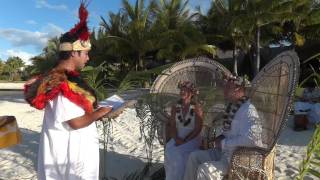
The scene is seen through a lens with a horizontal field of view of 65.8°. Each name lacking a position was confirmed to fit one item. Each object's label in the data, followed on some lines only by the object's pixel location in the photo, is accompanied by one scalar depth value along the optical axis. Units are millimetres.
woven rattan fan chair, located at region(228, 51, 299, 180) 1870
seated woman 2313
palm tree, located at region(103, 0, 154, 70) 14281
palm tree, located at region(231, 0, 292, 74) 13174
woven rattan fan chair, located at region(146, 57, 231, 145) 2841
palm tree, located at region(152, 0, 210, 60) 14171
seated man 1955
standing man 1384
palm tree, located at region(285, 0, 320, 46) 13602
